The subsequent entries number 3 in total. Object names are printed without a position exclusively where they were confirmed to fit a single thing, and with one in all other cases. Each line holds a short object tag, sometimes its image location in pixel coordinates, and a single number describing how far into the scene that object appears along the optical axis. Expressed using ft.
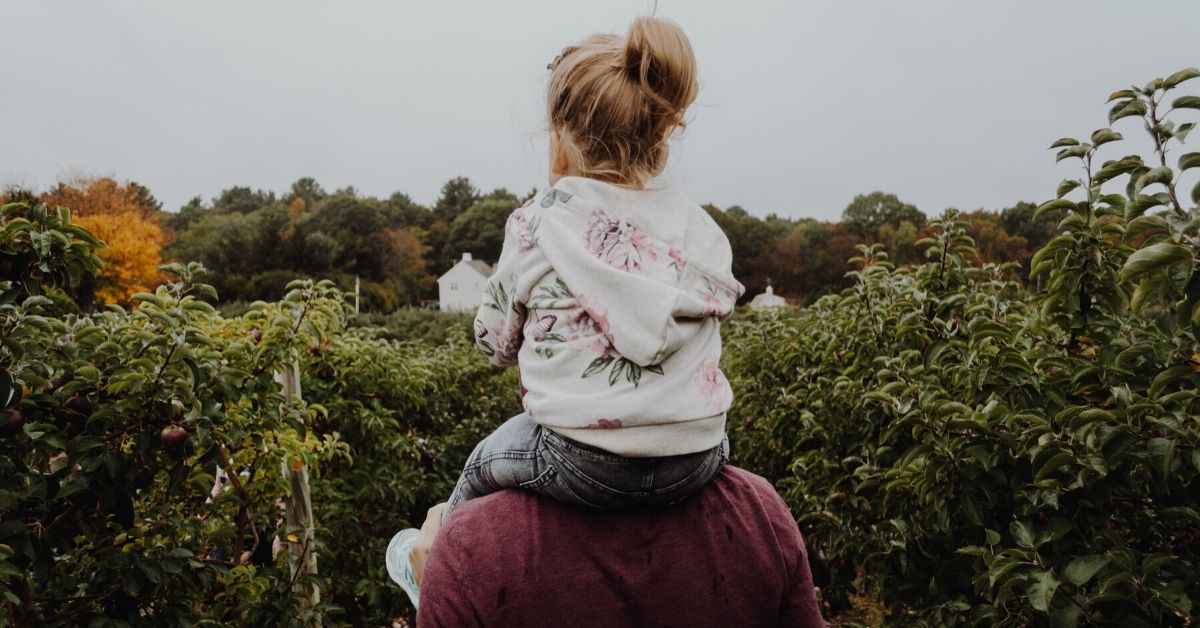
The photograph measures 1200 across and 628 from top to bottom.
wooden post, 9.12
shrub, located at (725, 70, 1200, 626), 4.08
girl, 3.42
